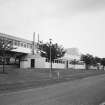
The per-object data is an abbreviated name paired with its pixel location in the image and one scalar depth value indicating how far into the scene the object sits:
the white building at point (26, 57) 40.11
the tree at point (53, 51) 31.27
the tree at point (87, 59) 50.44
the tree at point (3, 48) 20.79
